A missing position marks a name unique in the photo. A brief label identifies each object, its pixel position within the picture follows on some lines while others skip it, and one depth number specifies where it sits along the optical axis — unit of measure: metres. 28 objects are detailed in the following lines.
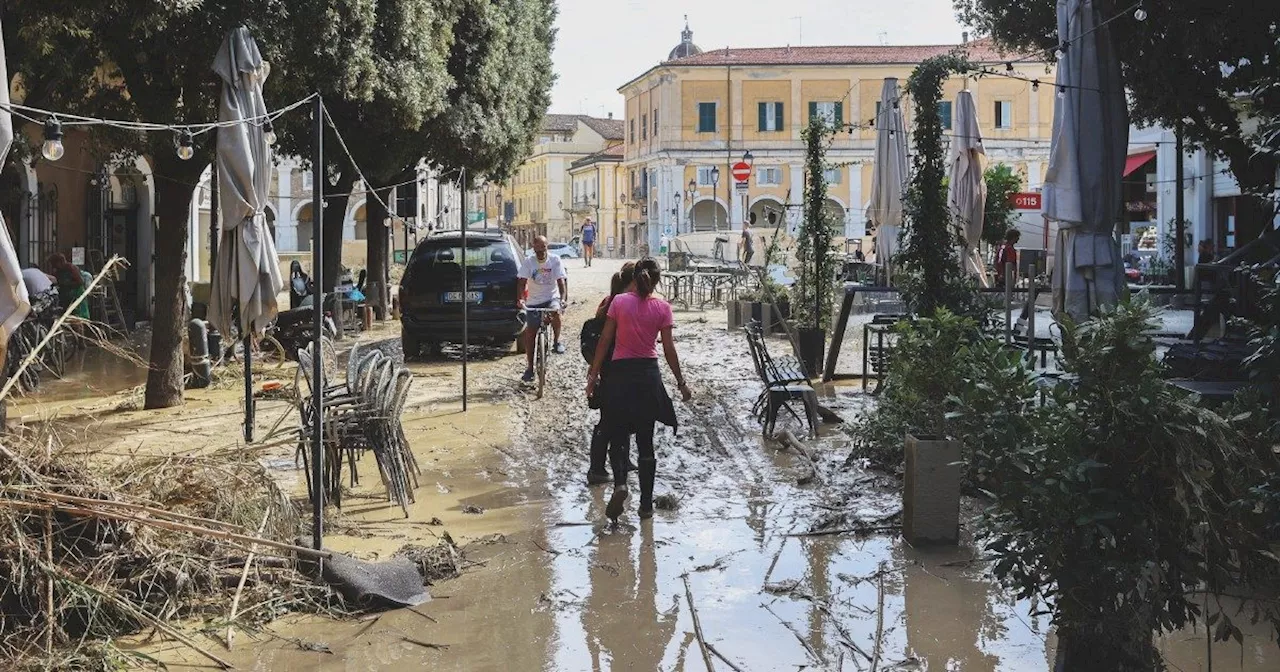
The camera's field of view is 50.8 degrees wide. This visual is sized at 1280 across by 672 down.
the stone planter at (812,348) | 16.41
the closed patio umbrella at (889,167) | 18.86
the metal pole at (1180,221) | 19.88
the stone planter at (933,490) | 7.75
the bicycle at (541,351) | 15.00
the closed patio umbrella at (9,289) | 6.80
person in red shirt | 21.11
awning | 34.31
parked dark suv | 18.94
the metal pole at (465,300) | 13.05
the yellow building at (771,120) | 68.69
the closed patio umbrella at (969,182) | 16.50
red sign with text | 35.66
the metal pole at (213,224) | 13.53
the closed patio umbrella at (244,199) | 10.80
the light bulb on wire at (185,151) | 8.63
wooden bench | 11.80
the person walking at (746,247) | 28.75
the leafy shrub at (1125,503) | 4.75
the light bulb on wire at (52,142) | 6.93
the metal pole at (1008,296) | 12.45
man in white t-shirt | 15.82
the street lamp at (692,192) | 75.06
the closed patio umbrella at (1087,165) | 10.34
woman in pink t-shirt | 8.77
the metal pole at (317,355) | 7.02
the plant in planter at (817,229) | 16.45
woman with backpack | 9.30
